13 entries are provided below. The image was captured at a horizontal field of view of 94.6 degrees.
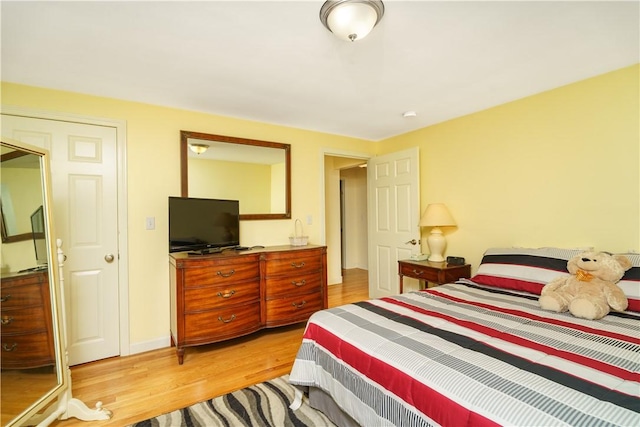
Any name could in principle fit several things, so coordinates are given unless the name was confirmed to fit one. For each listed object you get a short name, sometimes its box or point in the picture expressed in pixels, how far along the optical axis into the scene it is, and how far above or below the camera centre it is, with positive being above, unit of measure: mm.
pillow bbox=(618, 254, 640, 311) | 1779 -466
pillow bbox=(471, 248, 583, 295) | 2156 -446
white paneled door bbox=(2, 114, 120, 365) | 2449 -49
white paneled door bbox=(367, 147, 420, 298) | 3715 -28
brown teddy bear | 1705 -489
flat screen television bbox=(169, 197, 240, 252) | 2680 -73
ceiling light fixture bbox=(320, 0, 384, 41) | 1447 +1005
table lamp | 3240 -119
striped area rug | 1768 -1241
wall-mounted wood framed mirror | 2992 +479
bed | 944 -605
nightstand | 2941 -618
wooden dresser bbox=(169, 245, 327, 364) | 2490 -710
